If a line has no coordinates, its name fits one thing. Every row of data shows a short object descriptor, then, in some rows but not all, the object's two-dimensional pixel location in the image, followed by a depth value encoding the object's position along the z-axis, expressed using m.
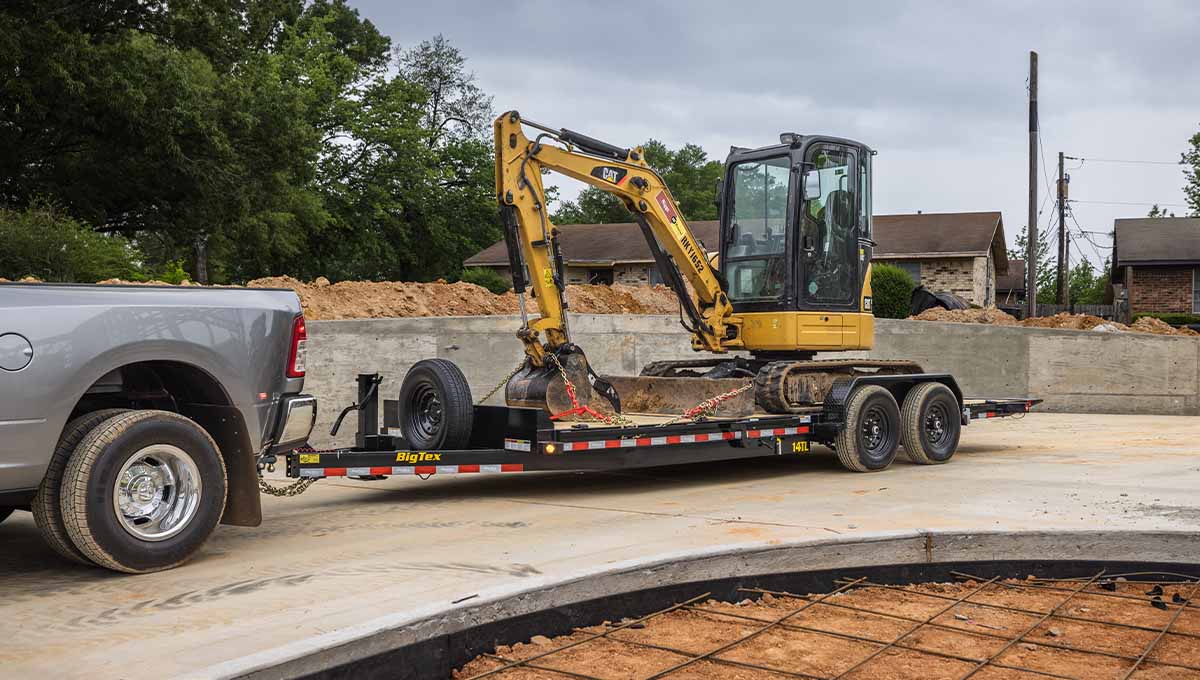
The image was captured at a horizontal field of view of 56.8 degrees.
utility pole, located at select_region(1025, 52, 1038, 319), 28.97
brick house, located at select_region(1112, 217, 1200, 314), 39.25
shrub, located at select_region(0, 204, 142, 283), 19.00
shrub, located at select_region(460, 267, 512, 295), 37.97
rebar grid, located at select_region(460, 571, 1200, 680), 4.87
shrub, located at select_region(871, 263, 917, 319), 29.97
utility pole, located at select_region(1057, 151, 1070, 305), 40.75
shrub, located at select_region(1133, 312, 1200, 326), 35.72
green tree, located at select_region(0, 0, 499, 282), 23.64
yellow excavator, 10.62
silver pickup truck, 5.93
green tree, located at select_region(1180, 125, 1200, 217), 60.22
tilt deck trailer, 8.63
